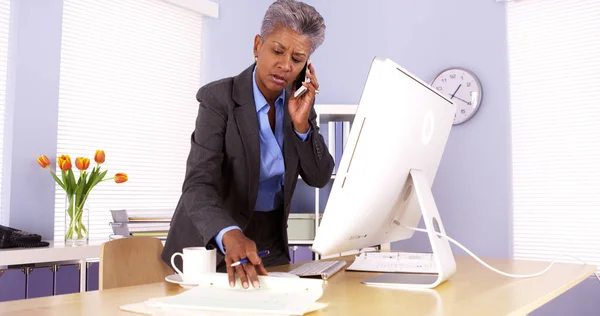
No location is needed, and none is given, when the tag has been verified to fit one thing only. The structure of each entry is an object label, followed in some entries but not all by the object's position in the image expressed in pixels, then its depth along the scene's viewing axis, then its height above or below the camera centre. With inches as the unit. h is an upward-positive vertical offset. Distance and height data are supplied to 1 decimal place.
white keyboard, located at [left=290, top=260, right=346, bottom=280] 58.0 -8.3
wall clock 148.8 +26.6
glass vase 118.0 -6.2
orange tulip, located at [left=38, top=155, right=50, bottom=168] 118.8 +6.0
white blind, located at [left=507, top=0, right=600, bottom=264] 136.6 +15.9
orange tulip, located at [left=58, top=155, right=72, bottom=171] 117.8 +5.6
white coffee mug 50.0 -6.3
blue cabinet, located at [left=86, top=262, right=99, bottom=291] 114.3 -17.0
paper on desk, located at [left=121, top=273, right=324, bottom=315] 38.3 -7.7
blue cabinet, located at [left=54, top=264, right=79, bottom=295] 108.9 -16.9
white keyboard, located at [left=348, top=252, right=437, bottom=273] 63.2 -8.3
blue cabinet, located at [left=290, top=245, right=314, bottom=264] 145.6 -15.8
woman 63.5 +6.0
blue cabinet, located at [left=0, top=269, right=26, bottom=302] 100.7 -16.6
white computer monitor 45.8 +1.8
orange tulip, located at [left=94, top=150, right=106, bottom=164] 125.5 +7.5
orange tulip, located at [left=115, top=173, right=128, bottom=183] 129.5 +3.0
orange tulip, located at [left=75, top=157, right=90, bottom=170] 121.4 +5.8
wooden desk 40.9 -8.6
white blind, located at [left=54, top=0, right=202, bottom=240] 136.3 +24.3
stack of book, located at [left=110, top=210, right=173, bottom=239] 127.3 -7.4
